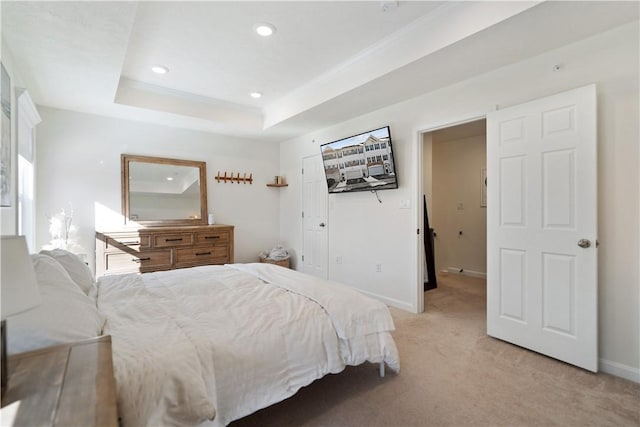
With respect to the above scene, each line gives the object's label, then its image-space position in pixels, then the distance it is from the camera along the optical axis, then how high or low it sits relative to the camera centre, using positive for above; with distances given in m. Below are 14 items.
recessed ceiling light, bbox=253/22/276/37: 2.43 +1.51
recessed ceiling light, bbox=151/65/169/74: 3.12 +1.52
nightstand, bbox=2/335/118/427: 0.68 -0.46
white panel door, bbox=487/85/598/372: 2.16 -0.14
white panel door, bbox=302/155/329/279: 4.61 -0.12
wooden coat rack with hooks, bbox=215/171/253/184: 4.86 +0.57
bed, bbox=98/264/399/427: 1.13 -0.62
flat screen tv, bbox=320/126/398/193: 3.51 +0.61
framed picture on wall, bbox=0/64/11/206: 1.98 +0.51
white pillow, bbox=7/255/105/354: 1.02 -0.40
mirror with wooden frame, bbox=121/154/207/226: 4.09 +0.32
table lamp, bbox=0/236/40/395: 0.84 -0.20
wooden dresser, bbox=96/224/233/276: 3.53 -0.45
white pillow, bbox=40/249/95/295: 1.88 -0.35
